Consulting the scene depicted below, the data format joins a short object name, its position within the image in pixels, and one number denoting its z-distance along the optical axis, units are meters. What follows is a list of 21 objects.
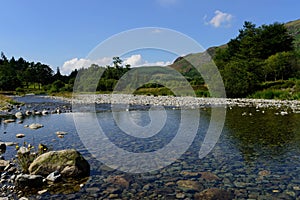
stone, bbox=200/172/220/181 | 6.40
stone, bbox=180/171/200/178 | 6.65
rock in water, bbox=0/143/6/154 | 9.07
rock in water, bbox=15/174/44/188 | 5.85
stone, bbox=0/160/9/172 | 7.09
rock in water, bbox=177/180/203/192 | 5.79
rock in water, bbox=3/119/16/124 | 16.66
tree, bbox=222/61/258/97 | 40.97
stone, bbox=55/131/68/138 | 12.02
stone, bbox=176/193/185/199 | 5.40
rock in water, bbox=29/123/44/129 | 14.16
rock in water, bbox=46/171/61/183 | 6.19
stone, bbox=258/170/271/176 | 6.64
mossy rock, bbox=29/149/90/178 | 6.55
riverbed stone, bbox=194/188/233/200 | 5.34
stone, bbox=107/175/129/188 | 6.17
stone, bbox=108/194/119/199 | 5.44
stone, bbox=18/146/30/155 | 7.87
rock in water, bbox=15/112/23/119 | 19.90
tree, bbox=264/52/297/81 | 49.20
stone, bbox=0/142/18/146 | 9.97
